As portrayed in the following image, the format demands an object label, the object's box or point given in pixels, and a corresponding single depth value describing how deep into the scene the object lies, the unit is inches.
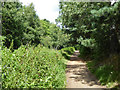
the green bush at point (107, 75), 235.5
